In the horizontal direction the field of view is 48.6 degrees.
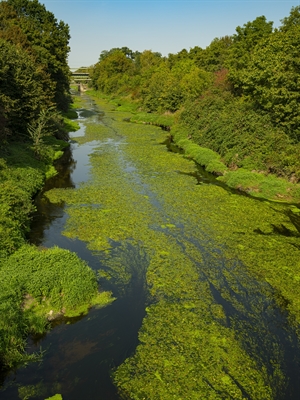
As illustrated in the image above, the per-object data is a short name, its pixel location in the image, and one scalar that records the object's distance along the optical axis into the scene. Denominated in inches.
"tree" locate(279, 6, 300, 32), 1374.3
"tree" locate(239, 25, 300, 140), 1041.5
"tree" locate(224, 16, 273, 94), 1558.8
